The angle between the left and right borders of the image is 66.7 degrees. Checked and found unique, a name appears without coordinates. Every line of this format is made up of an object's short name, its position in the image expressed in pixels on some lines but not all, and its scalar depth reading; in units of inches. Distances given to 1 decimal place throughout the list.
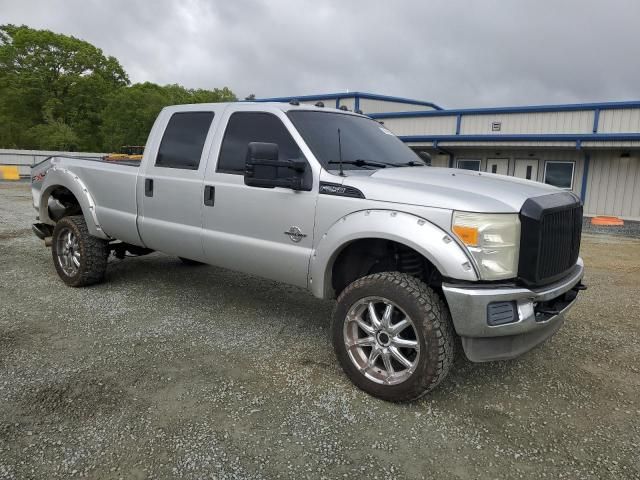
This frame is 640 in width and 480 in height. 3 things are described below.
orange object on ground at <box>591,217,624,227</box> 577.6
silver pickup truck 119.0
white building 632.4
